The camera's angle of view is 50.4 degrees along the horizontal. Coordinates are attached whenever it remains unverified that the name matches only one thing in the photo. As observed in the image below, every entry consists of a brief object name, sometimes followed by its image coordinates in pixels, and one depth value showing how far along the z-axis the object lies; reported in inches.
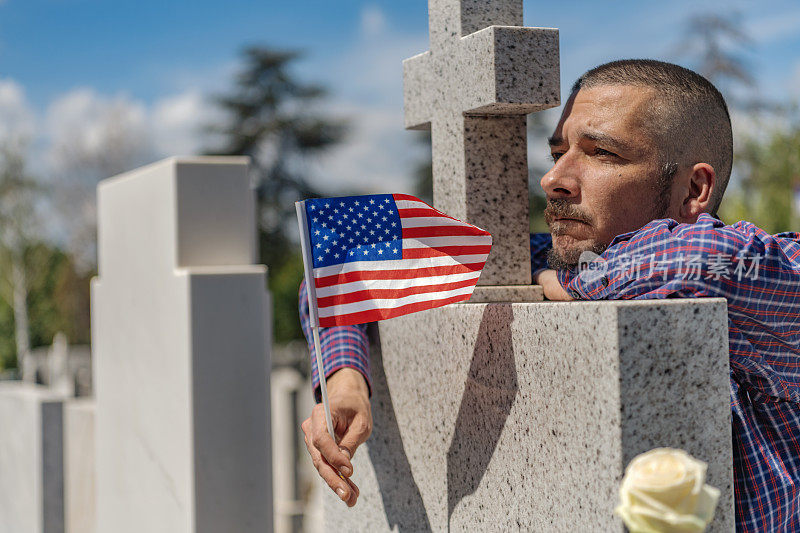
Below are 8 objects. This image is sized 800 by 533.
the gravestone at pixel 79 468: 190.4
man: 67.1
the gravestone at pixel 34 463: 203.6
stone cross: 85.4
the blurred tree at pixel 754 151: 501.0
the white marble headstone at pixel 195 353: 123.6
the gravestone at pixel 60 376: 296.5
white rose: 43.1
